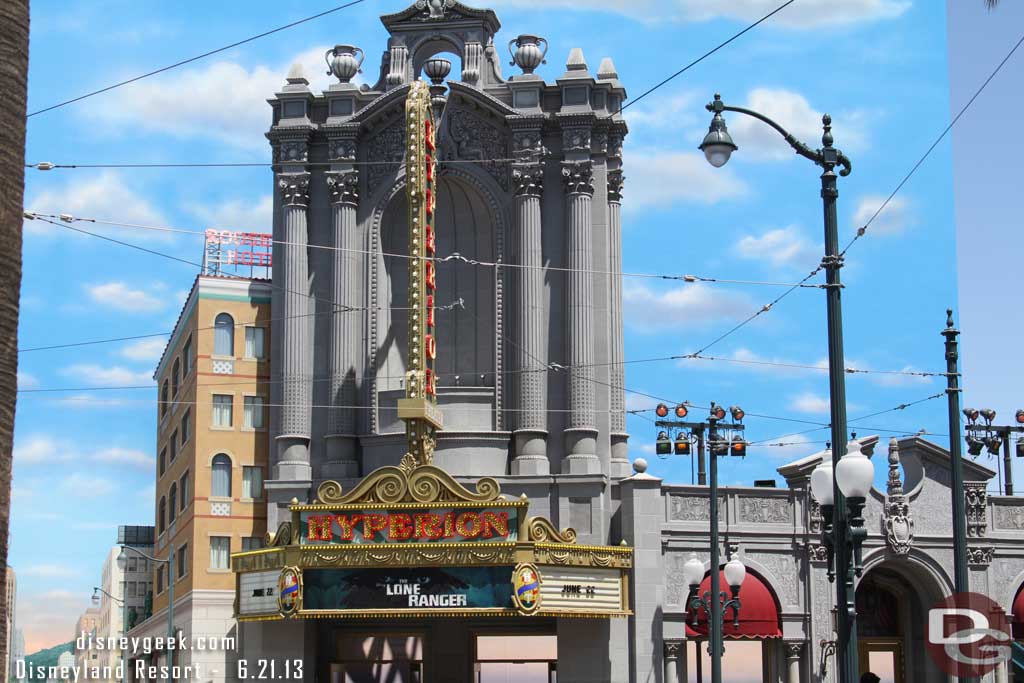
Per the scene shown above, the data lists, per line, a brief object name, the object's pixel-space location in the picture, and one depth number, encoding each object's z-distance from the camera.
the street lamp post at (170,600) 54.34
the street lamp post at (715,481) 37.56
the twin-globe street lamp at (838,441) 21.64
